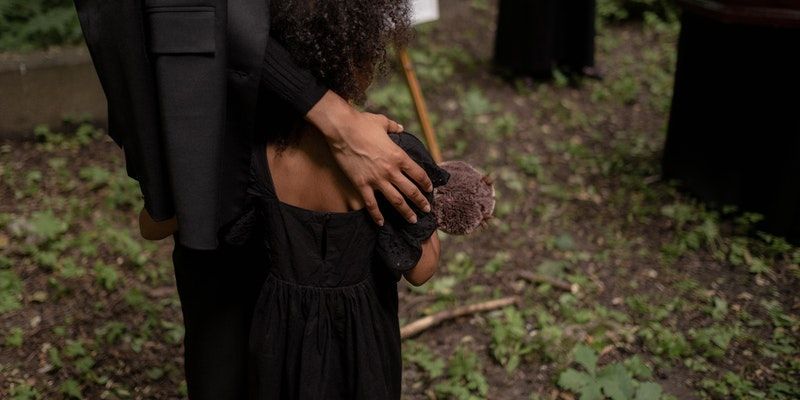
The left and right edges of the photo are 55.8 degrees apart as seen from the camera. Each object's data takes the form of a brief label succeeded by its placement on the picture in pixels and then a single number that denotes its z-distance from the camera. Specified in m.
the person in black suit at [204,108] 1.66
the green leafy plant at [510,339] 3.54
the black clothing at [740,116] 4.08
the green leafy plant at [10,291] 3.57
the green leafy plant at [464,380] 3.31
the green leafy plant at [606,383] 3.21
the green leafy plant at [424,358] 3.46
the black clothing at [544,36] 6.61
